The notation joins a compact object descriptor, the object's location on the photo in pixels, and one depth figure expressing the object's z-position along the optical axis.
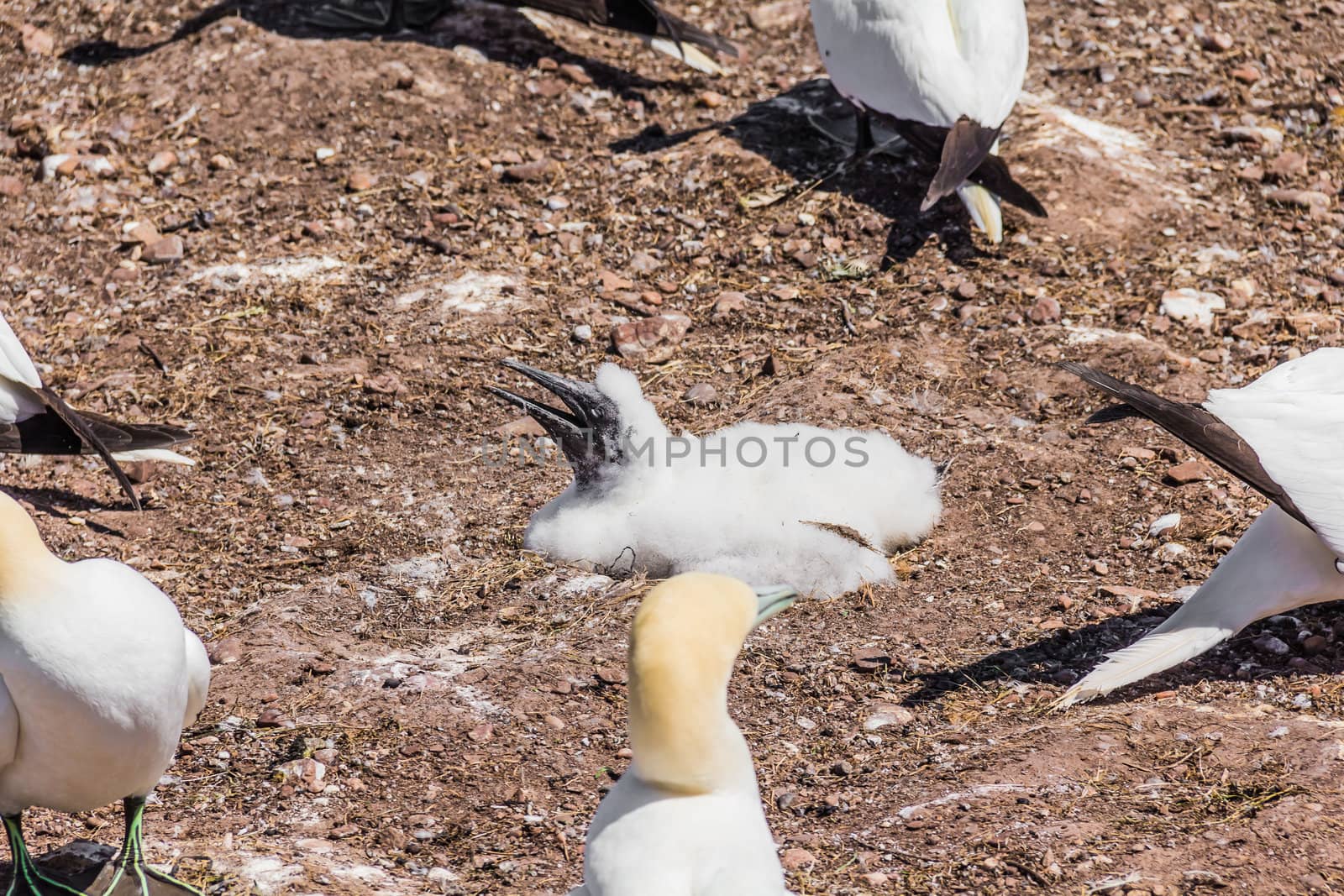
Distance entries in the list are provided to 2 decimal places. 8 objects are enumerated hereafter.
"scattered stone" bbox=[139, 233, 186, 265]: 12.77
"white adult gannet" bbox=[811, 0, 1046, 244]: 11.95
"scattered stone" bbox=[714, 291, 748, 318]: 11.84
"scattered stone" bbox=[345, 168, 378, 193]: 13.38
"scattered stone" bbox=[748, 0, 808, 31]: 16.57
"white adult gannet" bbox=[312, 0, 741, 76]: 15.00
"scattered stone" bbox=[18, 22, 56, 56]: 15.70
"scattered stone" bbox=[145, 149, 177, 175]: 13.78
